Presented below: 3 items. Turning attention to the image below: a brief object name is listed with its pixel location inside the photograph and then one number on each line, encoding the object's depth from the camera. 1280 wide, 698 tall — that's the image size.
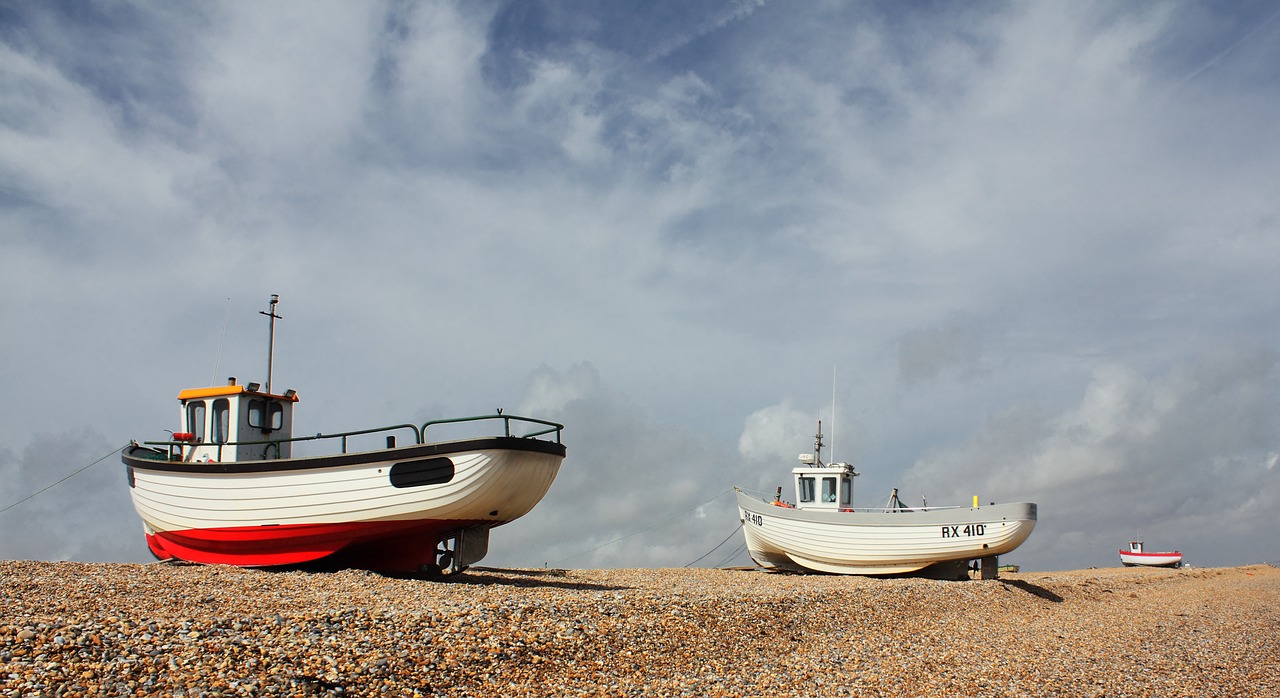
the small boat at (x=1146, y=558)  51.09
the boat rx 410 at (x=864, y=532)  20.11
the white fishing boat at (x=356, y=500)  13.91
